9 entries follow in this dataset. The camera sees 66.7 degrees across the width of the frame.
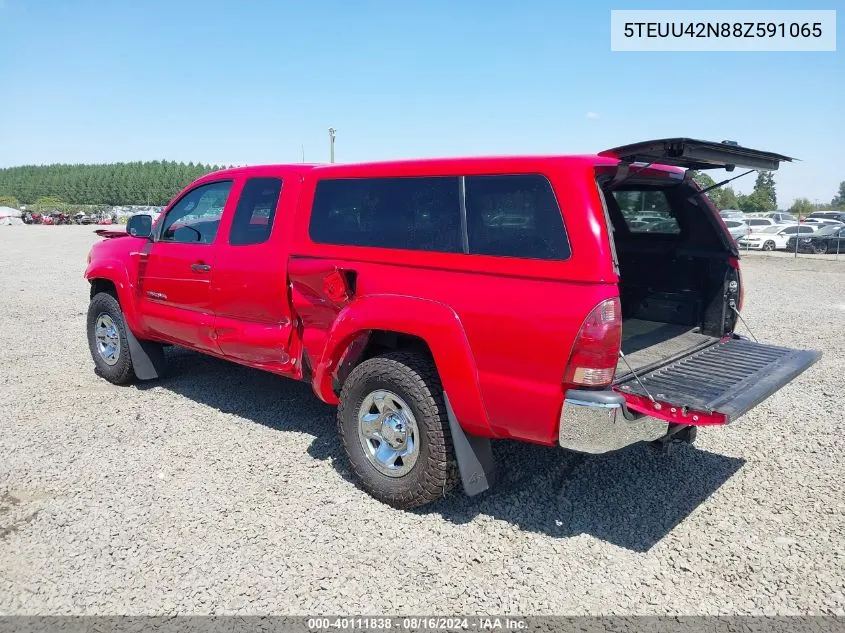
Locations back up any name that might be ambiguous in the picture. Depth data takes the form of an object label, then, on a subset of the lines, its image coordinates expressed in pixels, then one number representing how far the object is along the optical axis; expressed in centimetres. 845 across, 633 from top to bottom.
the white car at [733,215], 3347
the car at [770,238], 2794
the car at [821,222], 3008
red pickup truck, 309
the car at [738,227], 2822
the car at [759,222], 3192
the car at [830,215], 3665
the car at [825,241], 2591
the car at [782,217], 3644
